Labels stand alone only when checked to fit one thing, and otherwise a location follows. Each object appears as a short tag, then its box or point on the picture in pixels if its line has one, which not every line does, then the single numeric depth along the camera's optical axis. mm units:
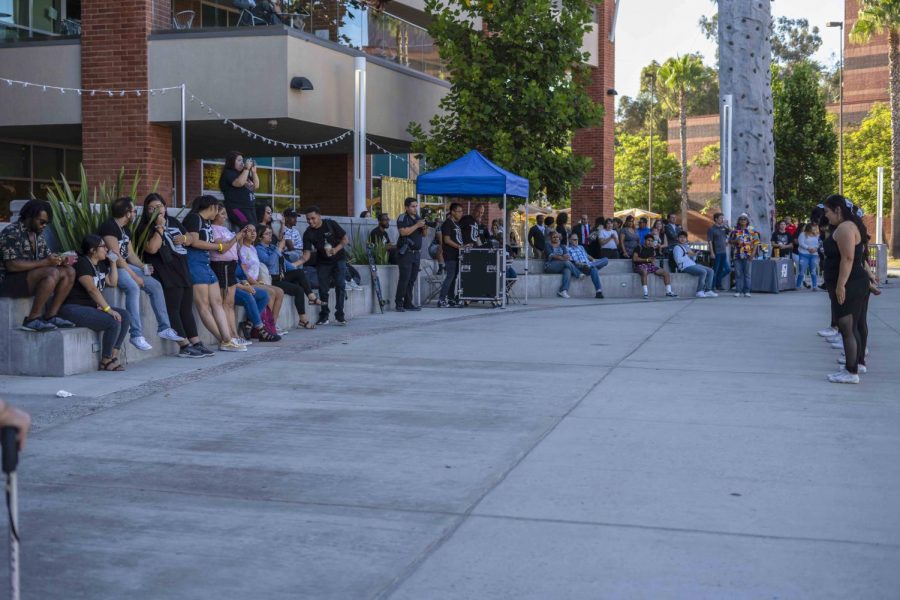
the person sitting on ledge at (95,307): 10219
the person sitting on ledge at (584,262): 22984
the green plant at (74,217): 10945
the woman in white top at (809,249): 25531
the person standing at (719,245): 24078
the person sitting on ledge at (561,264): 22750
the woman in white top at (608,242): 25484
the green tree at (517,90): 22281
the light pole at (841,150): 53750
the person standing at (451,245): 18547
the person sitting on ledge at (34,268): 9938
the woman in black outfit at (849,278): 9914
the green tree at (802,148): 40531
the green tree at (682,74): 73125
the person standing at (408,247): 17297
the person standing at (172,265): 11273
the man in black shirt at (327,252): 14781
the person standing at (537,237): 24141
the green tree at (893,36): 52594
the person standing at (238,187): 13281
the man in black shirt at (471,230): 18891
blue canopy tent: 18078
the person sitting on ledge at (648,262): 23500
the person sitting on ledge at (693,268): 23359
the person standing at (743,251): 23188
